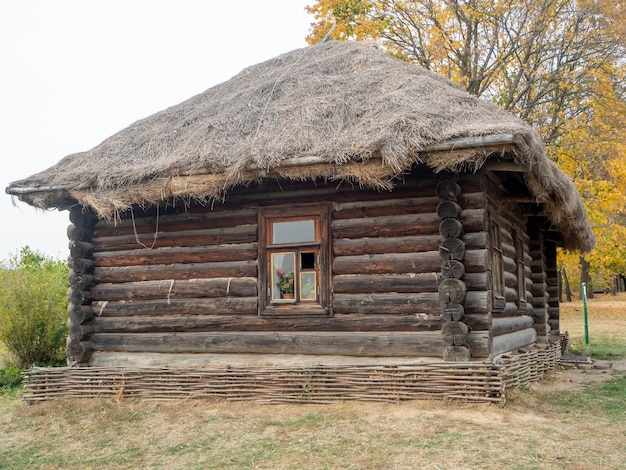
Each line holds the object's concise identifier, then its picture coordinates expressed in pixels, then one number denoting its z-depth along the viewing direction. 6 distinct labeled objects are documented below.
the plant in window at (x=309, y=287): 8.98
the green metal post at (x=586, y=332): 17.33
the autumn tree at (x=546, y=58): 19.44
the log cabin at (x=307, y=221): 8.00
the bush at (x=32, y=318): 12.23
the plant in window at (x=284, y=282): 9.11
